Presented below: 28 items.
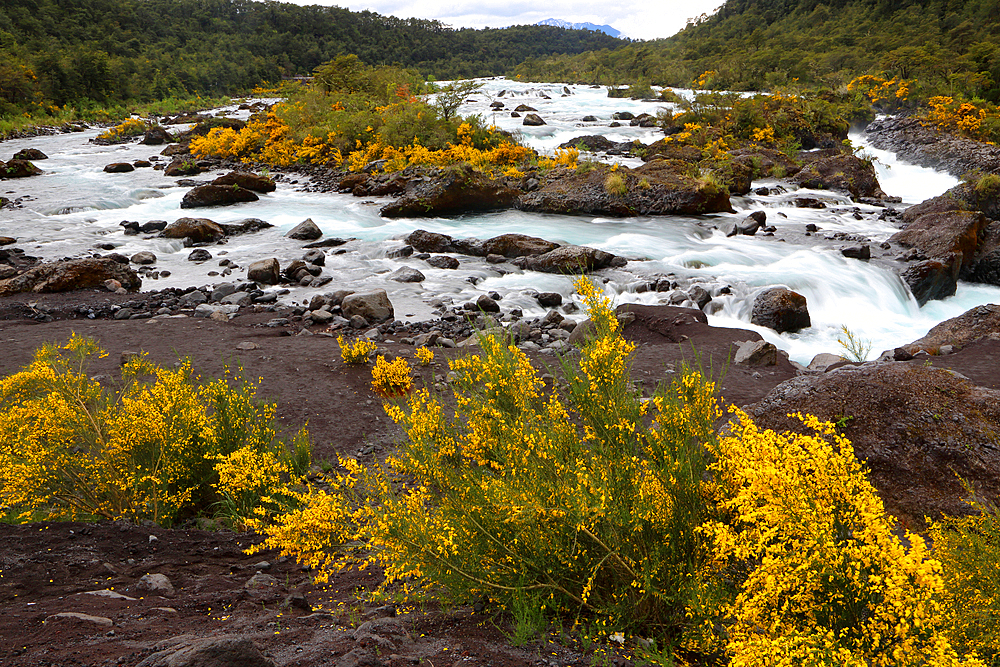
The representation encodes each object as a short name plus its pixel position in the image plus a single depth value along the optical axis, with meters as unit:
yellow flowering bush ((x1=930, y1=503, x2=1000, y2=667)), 1.88
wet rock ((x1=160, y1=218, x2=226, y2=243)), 14.18
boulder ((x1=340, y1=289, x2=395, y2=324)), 9.59
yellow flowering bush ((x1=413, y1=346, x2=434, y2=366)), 7.27
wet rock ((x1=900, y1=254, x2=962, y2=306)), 10.83
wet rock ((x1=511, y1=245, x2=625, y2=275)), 12.05
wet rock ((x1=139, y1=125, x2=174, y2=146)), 28.52
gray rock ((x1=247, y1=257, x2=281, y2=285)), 11.39
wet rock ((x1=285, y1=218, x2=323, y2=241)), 14.54
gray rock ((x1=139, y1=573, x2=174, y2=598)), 2.97
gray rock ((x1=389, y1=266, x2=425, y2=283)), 11.85
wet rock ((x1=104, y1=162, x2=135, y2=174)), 21.50
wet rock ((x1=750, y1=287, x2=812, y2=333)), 9.34
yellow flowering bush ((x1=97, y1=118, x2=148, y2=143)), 29.91
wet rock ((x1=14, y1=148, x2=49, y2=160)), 22.84
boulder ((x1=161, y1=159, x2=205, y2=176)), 21.59
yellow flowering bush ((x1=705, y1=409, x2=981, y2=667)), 1.71
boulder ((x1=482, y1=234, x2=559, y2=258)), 12.98
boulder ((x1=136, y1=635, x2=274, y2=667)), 1.90
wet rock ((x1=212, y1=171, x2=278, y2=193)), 18.91
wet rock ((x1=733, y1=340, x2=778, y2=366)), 7.34
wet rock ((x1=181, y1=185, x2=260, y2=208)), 17.41
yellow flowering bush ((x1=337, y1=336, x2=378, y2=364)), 7.17
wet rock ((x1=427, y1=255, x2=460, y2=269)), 12.72
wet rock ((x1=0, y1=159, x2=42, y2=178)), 20.03
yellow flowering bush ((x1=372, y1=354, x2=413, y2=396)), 6.43
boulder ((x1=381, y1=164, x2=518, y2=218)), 16.70
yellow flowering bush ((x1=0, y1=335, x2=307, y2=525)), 3.64
